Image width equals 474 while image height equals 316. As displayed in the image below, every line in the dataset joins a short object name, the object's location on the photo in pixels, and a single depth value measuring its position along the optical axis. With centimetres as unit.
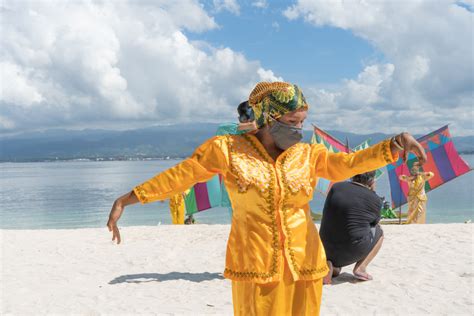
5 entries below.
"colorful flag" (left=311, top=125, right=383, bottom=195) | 1999
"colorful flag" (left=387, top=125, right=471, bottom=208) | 2047
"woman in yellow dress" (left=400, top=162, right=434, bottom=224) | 1382
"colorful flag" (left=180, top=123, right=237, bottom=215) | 1802
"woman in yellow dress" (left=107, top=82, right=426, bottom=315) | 268
